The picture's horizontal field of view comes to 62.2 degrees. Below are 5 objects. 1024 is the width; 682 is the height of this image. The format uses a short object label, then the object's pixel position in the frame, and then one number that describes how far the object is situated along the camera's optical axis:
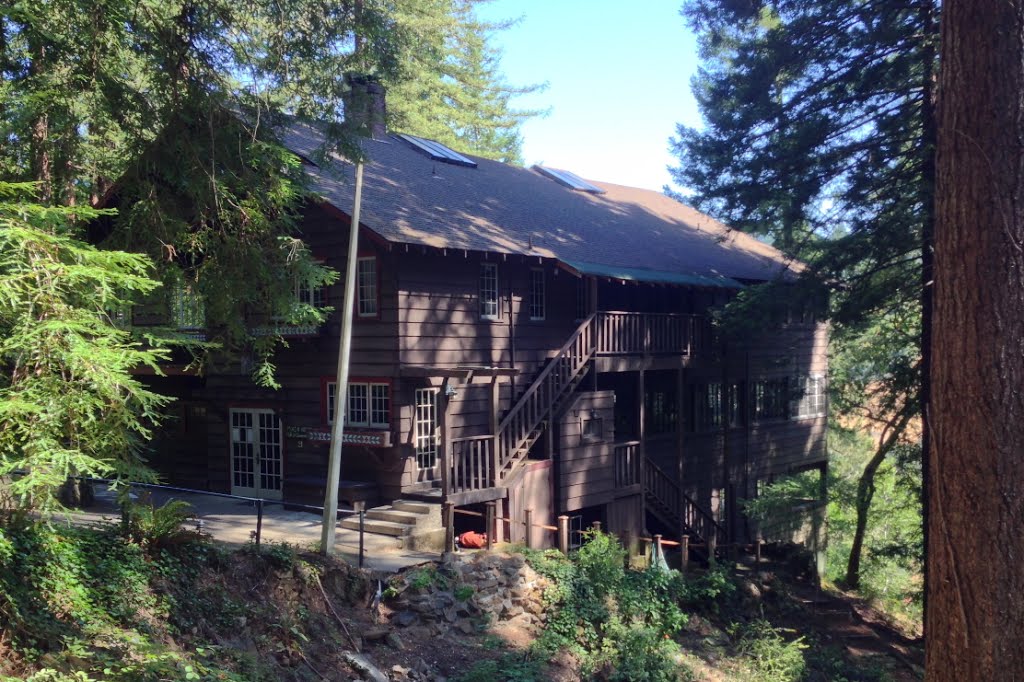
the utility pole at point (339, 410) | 11.88
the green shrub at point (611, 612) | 12.23
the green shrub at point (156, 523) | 9.73
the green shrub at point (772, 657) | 13.72
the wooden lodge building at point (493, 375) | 16.16
